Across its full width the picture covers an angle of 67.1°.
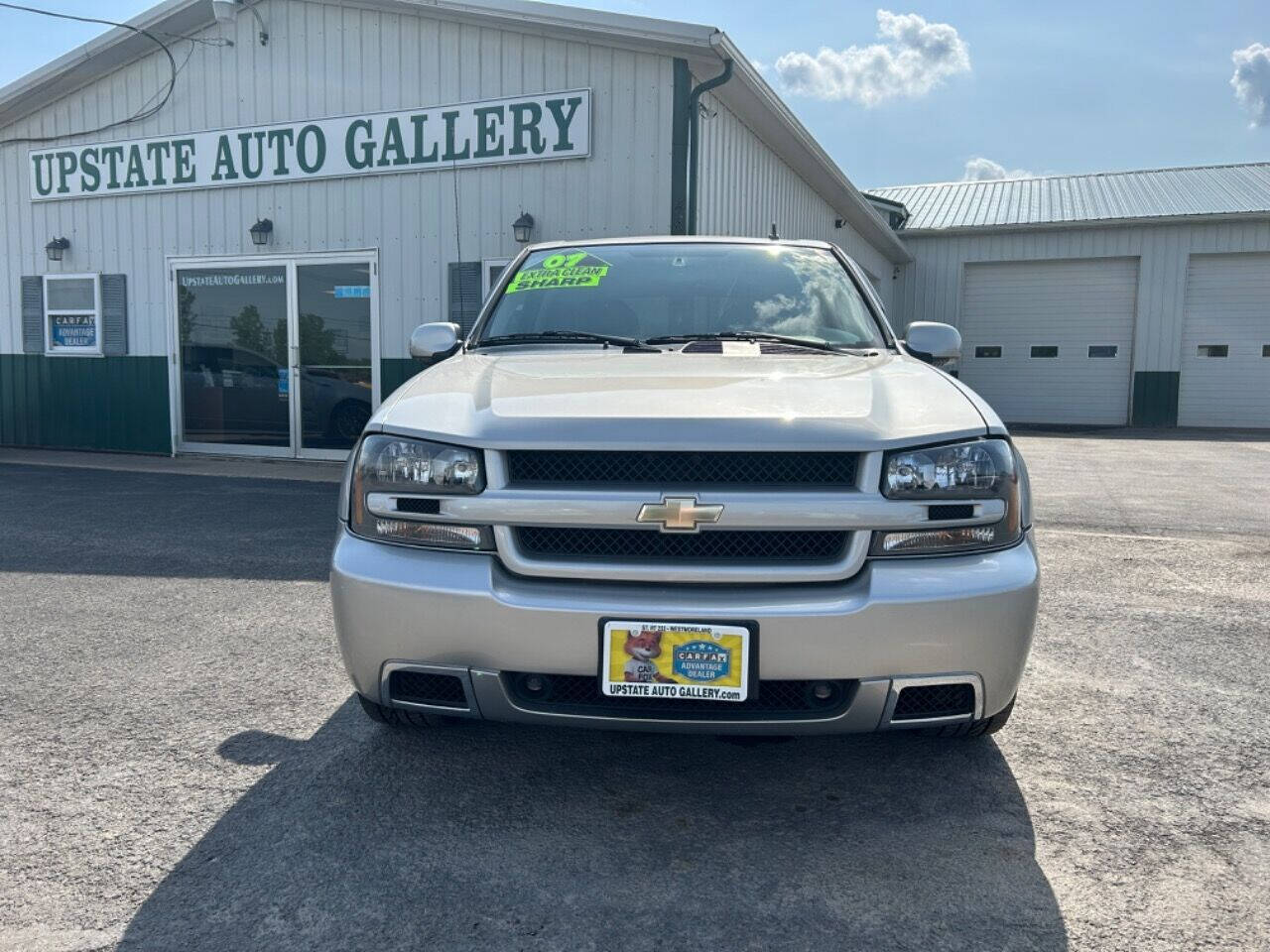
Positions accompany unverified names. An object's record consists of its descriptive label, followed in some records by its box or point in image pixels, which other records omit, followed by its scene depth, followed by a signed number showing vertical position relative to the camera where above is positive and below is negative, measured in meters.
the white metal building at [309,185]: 9.07 +1.90
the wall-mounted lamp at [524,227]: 9.29 +1.35
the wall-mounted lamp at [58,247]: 11.59 +1.35
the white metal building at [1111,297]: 17.92 +1.53
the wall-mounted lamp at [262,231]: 10.45 +1.42
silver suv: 2.21 -0.46
